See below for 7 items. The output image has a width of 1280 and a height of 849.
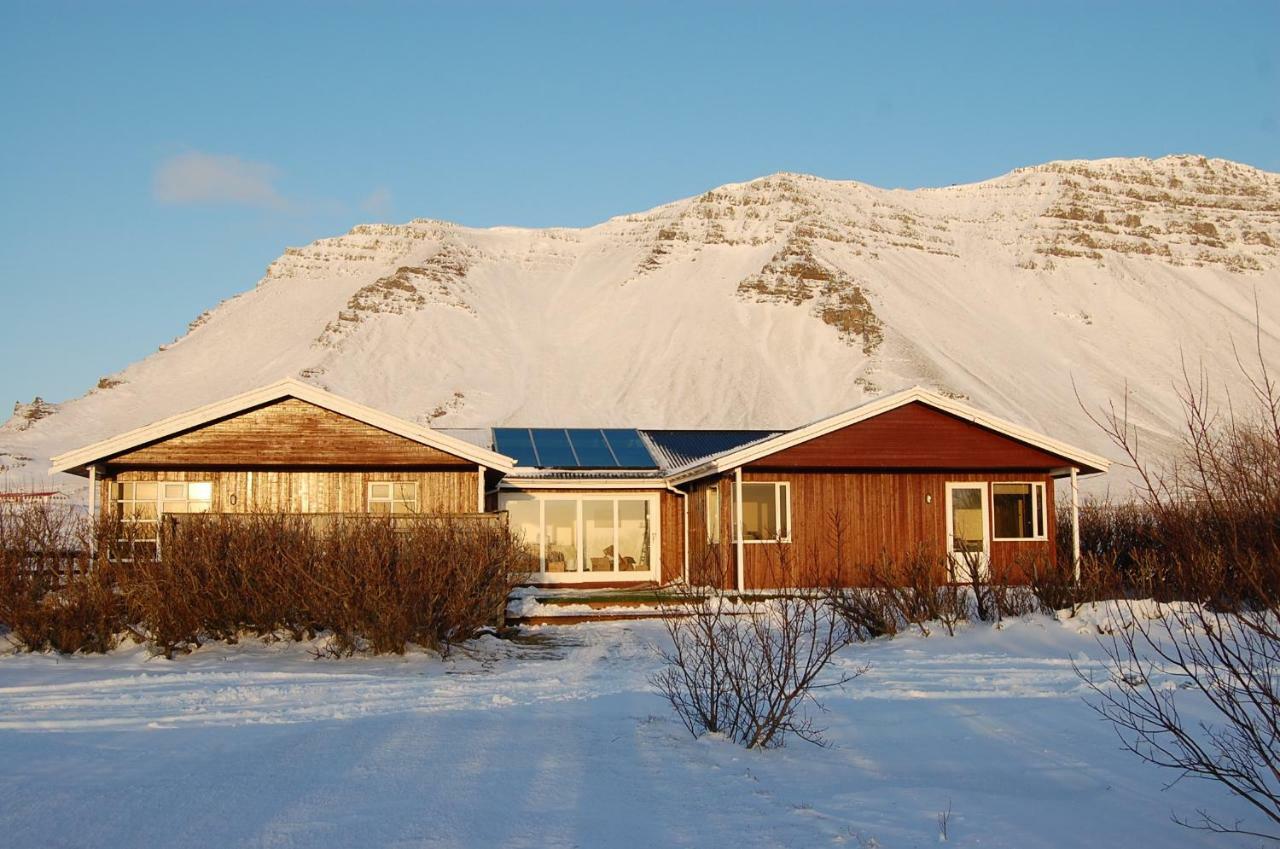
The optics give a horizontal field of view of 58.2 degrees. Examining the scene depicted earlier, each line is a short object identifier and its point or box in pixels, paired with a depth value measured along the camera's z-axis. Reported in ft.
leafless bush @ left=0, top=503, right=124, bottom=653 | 47.62
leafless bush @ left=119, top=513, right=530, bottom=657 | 46.91
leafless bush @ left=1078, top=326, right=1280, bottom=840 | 18.38
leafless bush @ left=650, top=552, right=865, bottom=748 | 28.12
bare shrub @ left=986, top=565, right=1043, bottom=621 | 51.24
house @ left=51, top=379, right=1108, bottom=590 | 73.15
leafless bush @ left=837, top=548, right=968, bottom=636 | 50.34
